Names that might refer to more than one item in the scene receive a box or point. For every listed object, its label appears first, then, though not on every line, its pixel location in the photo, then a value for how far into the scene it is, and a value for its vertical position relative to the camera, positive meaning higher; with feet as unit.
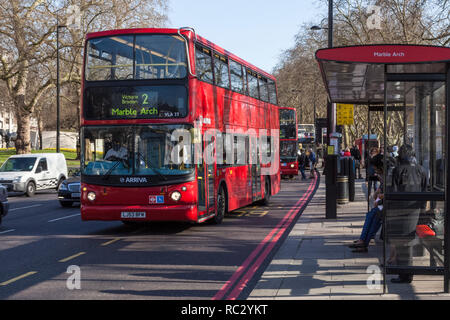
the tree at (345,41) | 99.74 +24.87
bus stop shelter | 21.95 -0.89
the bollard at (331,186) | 48.60 -2.15
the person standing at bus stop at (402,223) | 23.11 -2.39
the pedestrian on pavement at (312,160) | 120.45 -0.30
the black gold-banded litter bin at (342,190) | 62.13 -3.13
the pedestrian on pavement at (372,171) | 45.97 -1.01
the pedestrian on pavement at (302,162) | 114.61 -0.62
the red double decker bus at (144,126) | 39.63 +2.14
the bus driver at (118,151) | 39.99 +0.61
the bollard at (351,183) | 65.16 -2.58
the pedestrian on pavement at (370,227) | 31.17 -3.48
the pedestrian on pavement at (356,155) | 110.01 +0.52
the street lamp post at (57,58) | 116.05 +19.40
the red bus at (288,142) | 118.62 +3.16
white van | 81.82 -1.34
